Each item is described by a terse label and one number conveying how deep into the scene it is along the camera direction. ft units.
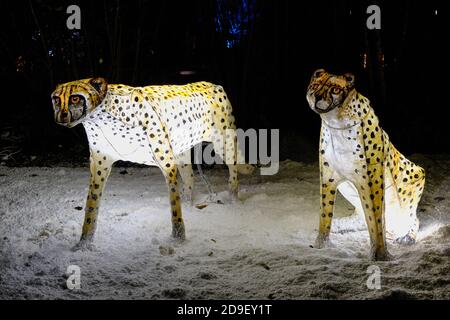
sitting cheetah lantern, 14.14
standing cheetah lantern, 14.97
